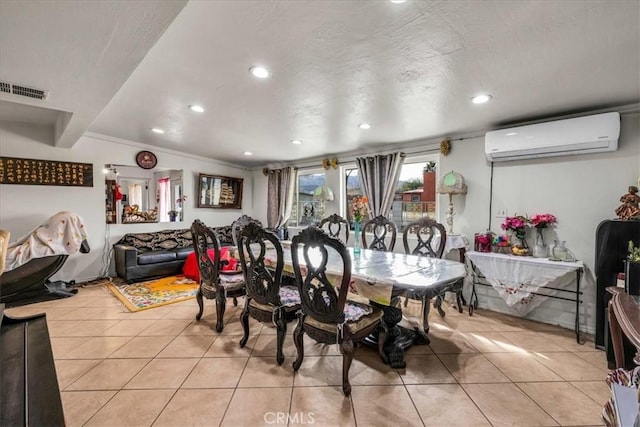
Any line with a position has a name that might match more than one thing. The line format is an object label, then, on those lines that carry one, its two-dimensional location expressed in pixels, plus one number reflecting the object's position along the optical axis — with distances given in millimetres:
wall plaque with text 3629
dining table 1846
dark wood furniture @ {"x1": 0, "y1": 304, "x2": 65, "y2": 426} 667
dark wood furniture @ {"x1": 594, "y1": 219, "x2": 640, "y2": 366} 2189
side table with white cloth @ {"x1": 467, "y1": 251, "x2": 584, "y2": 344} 2643
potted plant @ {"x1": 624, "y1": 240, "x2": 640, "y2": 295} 1388
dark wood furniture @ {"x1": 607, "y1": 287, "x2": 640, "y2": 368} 965
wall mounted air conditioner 2502
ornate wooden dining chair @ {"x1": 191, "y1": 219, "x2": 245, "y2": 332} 2555
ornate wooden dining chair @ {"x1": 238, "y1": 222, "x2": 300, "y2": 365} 2038
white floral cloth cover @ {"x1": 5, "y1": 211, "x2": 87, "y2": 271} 3154
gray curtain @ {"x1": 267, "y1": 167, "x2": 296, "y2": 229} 5719
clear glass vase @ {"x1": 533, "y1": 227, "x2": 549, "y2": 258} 2904
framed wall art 5626
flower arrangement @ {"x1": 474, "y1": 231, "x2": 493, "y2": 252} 3207
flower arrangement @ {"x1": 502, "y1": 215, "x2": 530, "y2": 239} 2979
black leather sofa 4121
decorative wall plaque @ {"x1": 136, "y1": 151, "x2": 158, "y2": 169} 4721
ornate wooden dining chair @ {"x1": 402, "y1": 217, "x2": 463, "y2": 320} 3012
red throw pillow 3896
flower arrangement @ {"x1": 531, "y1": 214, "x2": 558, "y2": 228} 2859
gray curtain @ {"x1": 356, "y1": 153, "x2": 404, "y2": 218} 4191
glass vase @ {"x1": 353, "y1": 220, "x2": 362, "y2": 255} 2854
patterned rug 3367
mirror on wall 4523
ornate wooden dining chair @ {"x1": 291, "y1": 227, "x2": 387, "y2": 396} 1713
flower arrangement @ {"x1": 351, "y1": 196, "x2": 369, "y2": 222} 2979
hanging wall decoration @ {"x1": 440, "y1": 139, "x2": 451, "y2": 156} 3648
